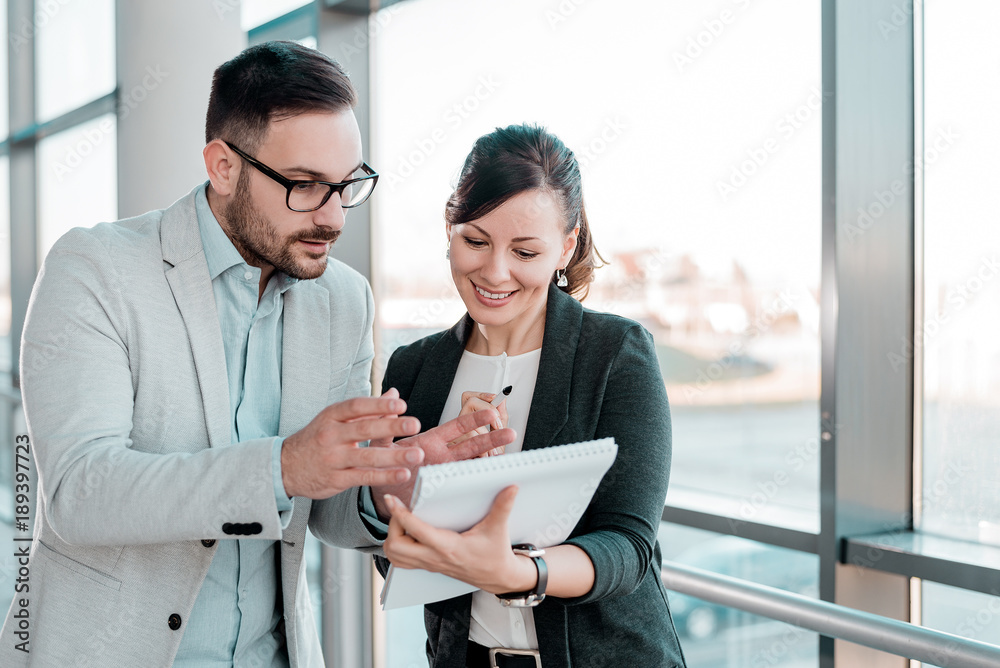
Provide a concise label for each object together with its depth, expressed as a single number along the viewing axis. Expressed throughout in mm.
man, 1103
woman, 1229
